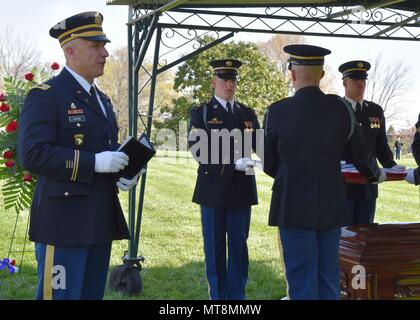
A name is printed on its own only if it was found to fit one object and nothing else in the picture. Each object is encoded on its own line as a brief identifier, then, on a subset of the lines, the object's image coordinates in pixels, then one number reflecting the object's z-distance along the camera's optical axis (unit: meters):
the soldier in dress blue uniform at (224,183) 4.97
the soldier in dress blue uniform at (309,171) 3.61
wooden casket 4.10
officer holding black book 3.04
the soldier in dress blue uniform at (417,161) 4.49
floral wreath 5.36
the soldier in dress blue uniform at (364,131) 5.35
